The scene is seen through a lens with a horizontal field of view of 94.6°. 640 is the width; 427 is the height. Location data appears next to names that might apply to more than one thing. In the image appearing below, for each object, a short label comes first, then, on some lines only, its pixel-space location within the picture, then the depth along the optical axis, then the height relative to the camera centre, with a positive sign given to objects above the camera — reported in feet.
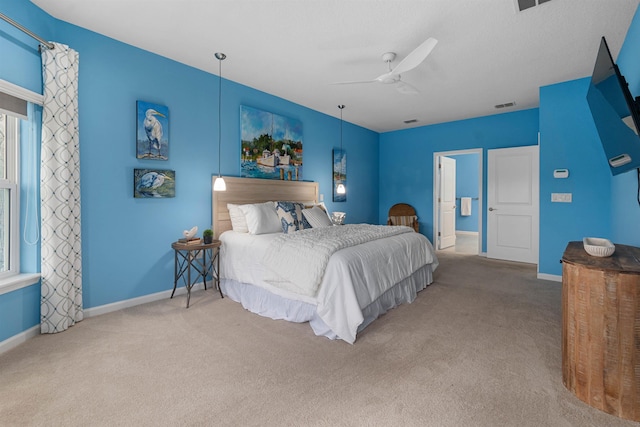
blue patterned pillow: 12.02 -0.20
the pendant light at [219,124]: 10.68 +3.63
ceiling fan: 8.00 +4.48
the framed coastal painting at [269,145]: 13.35 +3.21
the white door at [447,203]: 21.07 +0.66
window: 7.55 +0.33
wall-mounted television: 5.46 +2.04
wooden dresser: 4.94 -2.11
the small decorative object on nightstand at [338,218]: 15.96 -0.36
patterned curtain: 7.88 +0.61
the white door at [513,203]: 16.56 +0.53
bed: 7.79 -1.75
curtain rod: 6.67 +4.34
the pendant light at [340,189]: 18.15 +1.40
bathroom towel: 27.81 +0.67
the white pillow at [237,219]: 11.94 -0.33
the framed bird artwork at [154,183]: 9.97 +0.97
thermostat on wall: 12.82 +1.73
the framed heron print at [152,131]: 10.00 +2.76
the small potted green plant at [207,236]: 10.61 -0.91
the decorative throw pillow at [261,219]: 11.55 -0.31
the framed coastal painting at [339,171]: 18.58 +2.58
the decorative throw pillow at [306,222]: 12.55 -0.46
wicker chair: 20.94 -0.30
